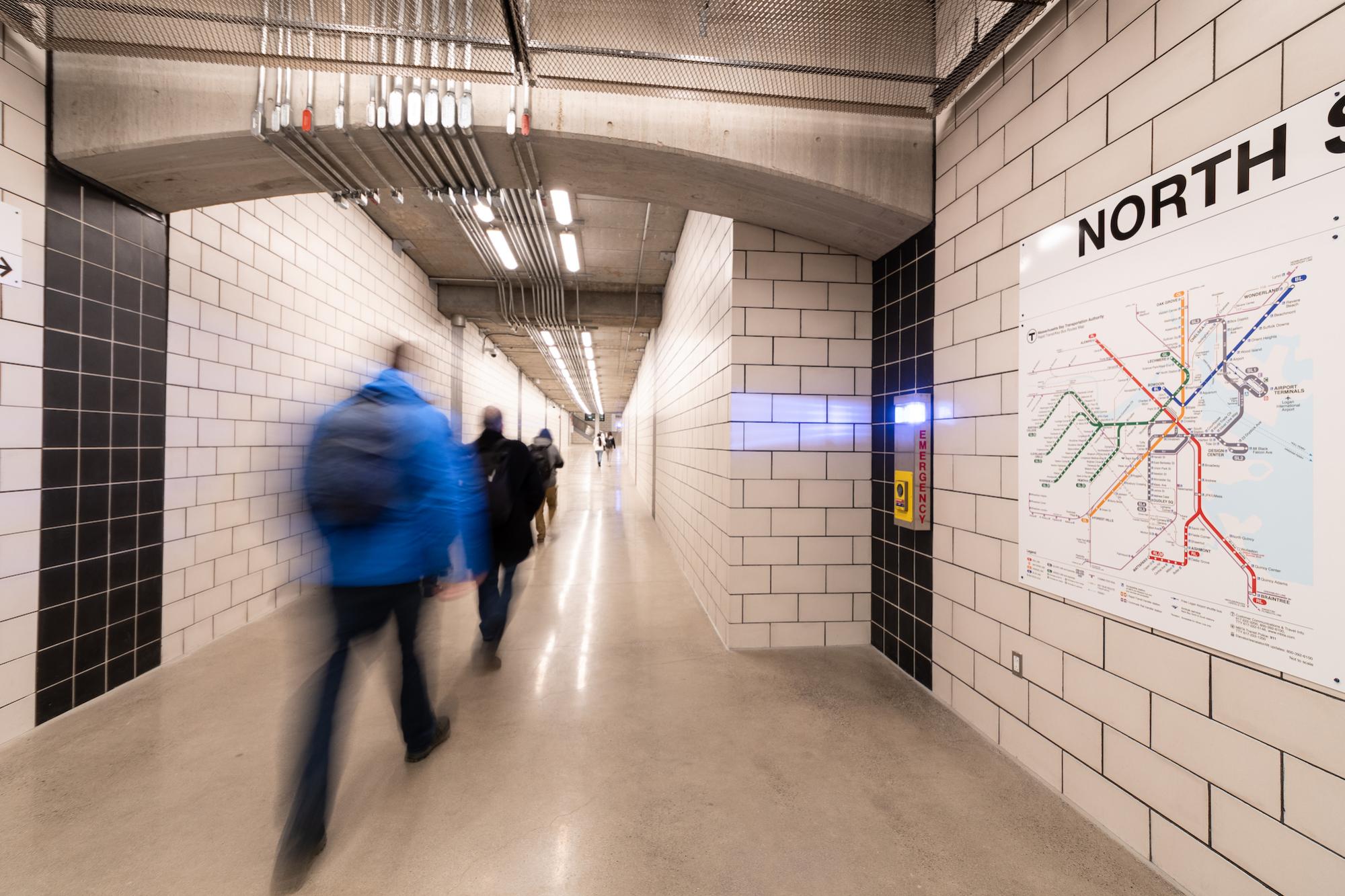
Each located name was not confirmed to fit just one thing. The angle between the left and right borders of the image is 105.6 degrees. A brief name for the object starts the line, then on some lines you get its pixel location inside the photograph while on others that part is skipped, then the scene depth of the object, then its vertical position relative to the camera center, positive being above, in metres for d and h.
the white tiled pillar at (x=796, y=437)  3.12 +0.09
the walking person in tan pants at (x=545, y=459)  4.76 -0.10
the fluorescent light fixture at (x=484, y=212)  4.07 +1.96
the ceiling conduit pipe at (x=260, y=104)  2.25 +1.52
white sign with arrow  2.10 +0.82
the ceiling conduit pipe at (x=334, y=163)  2.26 +1.44
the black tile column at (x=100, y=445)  2.31 +0.00
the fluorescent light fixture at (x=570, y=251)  4.84 +2.00
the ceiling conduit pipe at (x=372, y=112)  2.28 +1.50
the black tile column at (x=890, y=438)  2.66 +0.08
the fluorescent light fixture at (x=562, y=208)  3.87 +1.91
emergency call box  2.62 -0.05
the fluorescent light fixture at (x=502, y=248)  4.74 +2.01
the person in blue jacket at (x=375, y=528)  1.50 -0.26
